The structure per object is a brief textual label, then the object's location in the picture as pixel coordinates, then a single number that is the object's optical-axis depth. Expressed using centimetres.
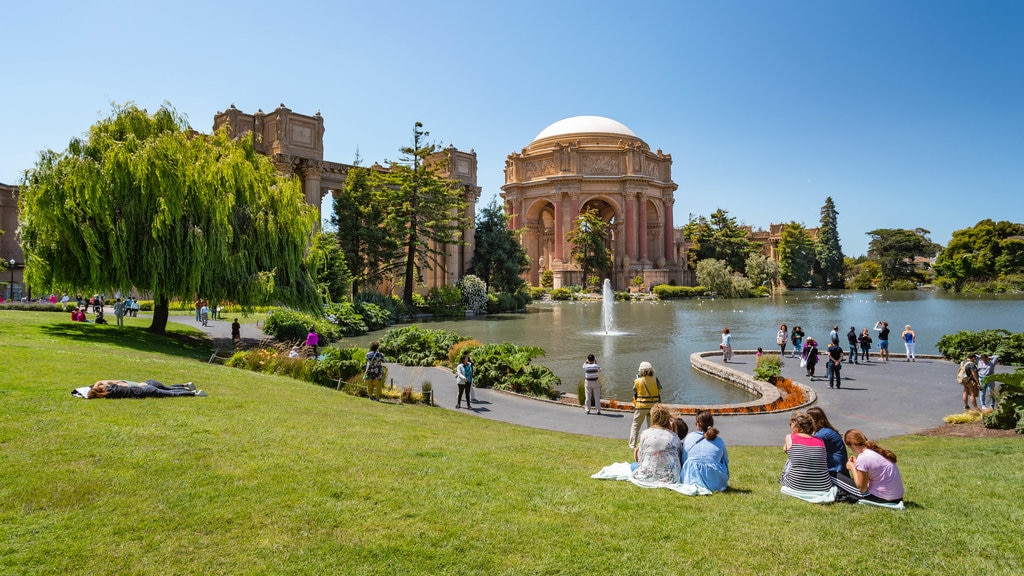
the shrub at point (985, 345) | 1565
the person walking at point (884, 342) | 1755
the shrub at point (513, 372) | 1281
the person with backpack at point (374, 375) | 1156
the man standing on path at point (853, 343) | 1692
